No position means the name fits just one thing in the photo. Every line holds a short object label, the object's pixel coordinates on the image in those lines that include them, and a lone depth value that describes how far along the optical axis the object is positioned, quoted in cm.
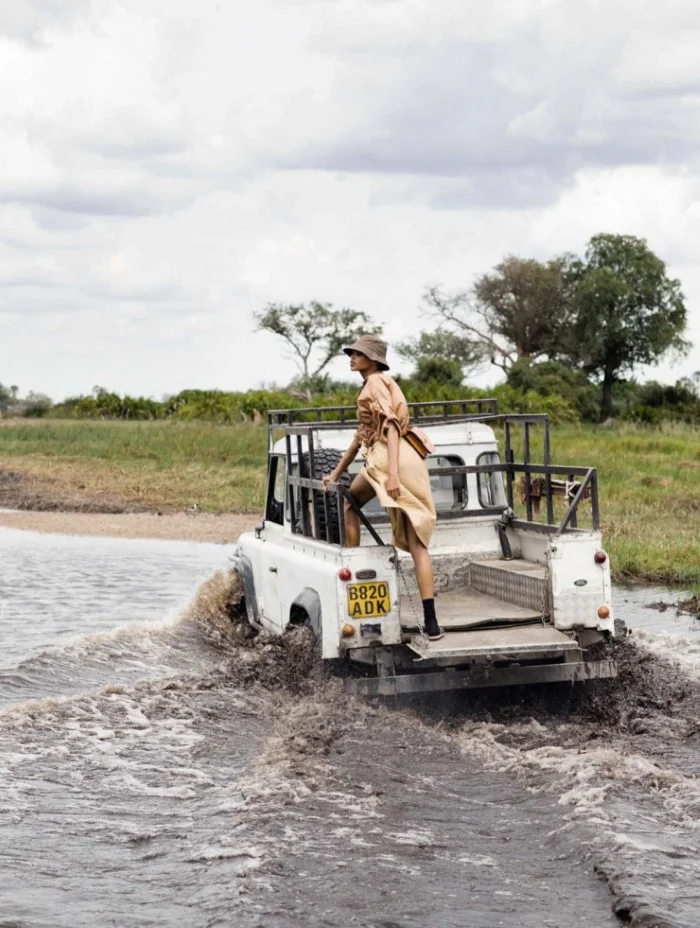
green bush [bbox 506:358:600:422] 5416
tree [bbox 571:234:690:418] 6306
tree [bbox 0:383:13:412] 8285
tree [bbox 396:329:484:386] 6769
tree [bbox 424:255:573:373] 6562
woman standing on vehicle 848
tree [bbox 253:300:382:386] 7794
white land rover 825
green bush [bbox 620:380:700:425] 5306
